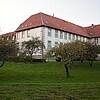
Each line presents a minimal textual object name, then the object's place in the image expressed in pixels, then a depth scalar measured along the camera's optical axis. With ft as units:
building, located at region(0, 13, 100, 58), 155.94
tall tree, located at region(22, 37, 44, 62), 135.74
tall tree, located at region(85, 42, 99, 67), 112.06
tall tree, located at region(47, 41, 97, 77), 84.17
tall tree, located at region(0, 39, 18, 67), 73.56
